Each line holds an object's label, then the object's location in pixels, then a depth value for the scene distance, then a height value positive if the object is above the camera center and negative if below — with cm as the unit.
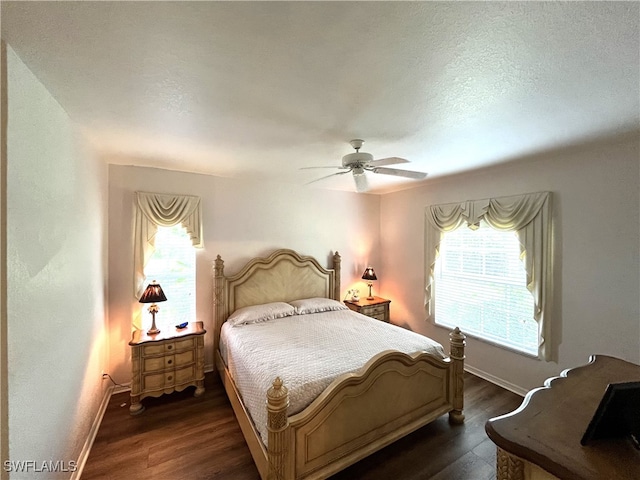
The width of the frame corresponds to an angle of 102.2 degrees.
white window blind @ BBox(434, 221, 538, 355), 288 -64
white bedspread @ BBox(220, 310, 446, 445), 180 -100
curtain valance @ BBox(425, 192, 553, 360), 263 +6
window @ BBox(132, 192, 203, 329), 286 -13
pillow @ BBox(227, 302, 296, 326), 298 -92
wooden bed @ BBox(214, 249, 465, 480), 155 -130
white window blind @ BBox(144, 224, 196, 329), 301 -43
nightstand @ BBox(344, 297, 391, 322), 398 -110
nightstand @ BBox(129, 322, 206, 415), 250 -129
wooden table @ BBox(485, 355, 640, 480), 81 -72
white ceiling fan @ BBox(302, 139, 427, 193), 202 +58
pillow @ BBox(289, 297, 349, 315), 337 -93
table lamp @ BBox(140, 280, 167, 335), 261 -63
